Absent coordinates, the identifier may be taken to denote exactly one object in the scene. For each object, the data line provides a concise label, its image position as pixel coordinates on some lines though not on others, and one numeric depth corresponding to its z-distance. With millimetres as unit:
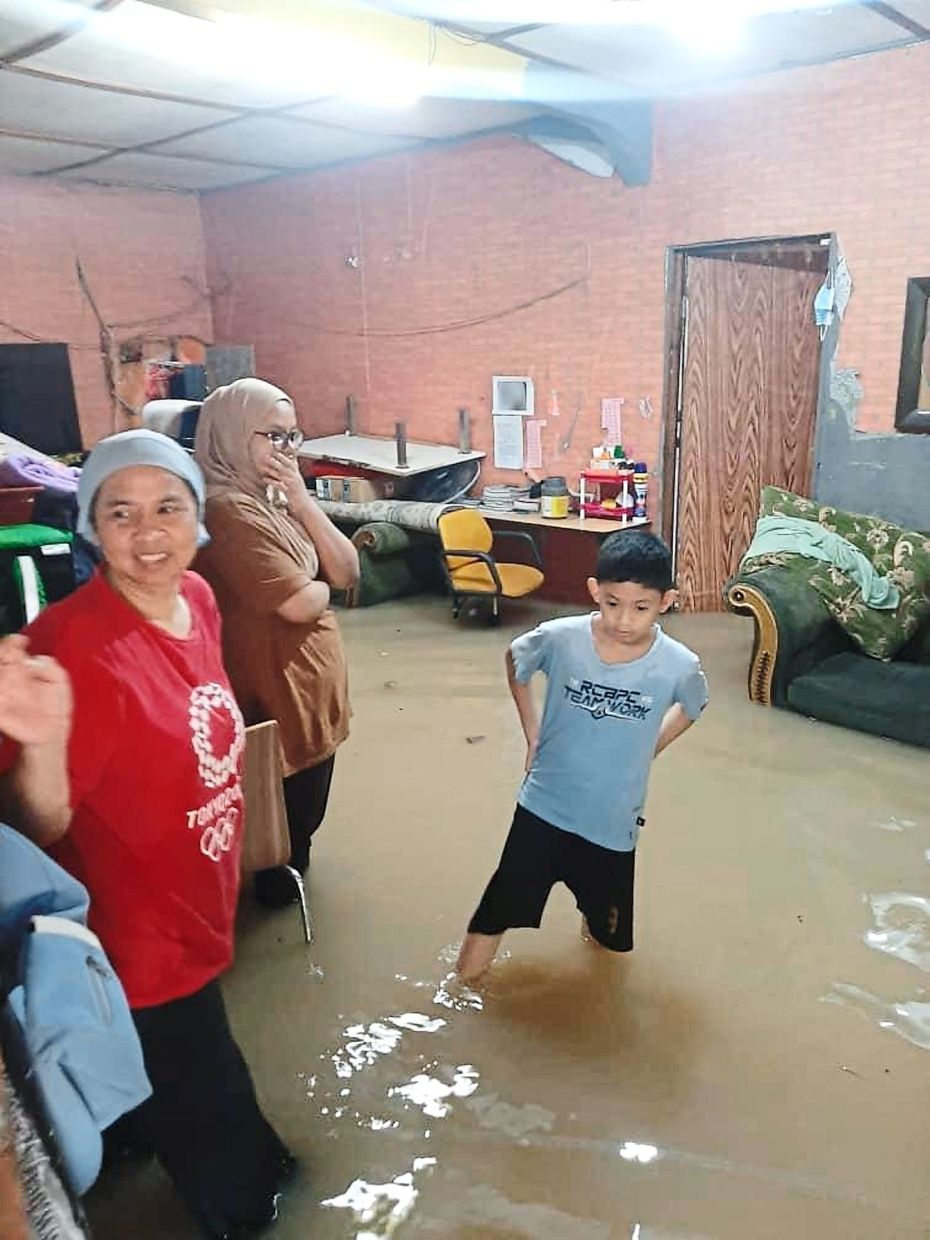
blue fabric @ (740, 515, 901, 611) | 4254
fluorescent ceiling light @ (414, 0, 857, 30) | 3607
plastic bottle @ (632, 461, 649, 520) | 5793
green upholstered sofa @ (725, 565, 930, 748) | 3889
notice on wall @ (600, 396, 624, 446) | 5879
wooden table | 6032
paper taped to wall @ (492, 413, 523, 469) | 6375
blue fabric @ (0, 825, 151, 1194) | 1052
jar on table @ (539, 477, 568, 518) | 5850
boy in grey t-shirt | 2043
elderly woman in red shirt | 1348
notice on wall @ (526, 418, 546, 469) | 6270
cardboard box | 6496
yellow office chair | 5562
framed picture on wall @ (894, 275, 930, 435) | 4609
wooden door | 5625
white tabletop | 6434
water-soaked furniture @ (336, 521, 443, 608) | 6121
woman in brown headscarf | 2301
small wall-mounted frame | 6254
